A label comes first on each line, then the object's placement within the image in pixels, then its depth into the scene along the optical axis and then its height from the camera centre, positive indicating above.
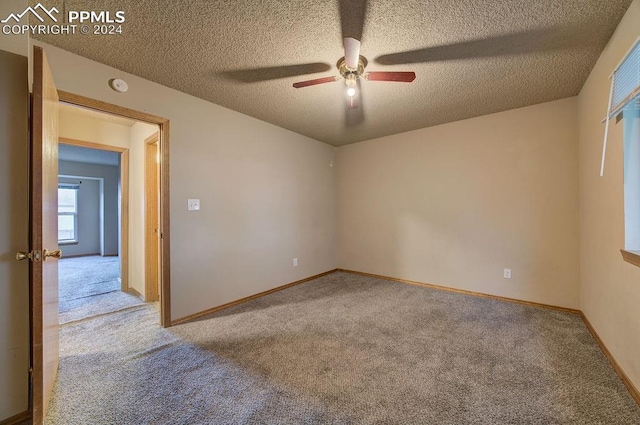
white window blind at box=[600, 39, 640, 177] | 1.47 +0.82
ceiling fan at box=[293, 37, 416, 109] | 1.63 +1.07
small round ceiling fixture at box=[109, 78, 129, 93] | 2.19 +1.15
